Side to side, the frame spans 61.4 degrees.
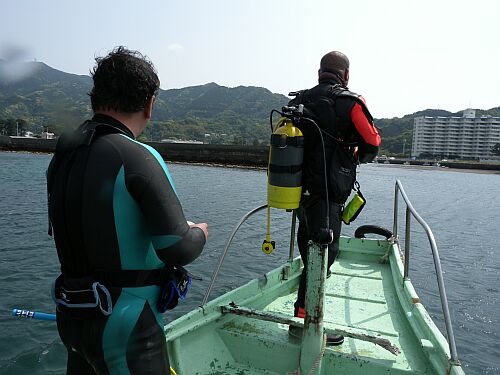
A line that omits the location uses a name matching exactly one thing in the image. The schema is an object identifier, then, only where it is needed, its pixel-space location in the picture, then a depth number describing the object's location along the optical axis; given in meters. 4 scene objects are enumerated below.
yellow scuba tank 3.39
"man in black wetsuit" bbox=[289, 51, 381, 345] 3.49
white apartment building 166.62
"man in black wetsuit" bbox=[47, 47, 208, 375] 1.81
